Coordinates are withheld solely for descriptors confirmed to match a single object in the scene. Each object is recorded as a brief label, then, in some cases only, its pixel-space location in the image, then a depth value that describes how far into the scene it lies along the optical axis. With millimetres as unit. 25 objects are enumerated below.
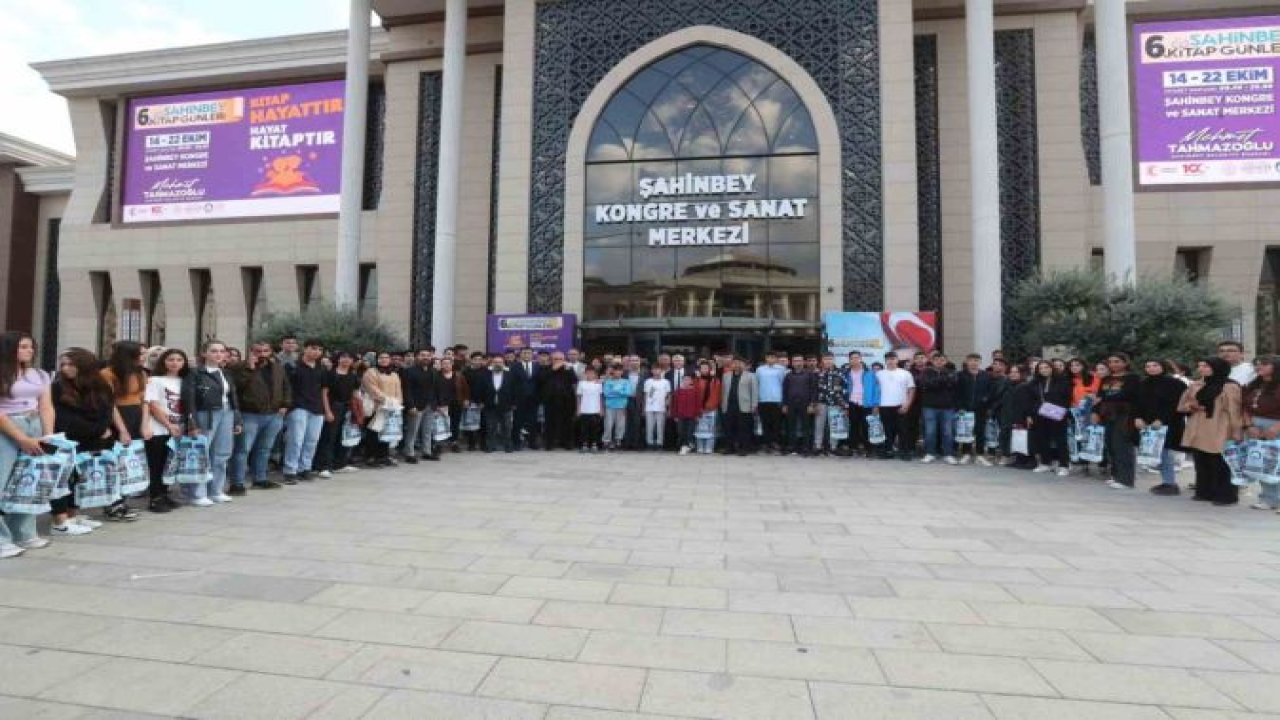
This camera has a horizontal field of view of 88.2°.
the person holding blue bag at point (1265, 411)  6758
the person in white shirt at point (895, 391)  10844
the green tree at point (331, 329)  14875
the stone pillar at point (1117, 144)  15344
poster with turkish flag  13984
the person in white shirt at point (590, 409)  11594
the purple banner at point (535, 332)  15438
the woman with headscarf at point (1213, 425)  7082
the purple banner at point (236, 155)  21516
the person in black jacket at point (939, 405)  10477
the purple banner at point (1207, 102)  17219
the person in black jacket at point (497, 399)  11421
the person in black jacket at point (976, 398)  10516
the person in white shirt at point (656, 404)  11625
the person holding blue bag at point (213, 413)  6598
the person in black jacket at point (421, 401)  10203
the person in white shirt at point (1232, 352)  7613
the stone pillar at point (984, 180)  15352
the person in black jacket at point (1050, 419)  9364
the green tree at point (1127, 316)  11242
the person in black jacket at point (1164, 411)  7887
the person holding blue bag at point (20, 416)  4777
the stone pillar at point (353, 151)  18625
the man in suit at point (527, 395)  11547
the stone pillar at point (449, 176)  17438
